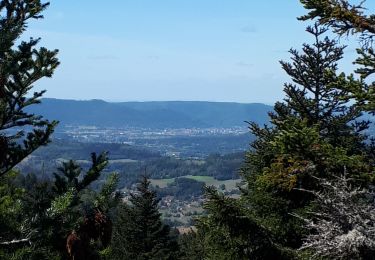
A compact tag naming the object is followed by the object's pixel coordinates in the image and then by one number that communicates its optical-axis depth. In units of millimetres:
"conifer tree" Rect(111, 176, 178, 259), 26625
